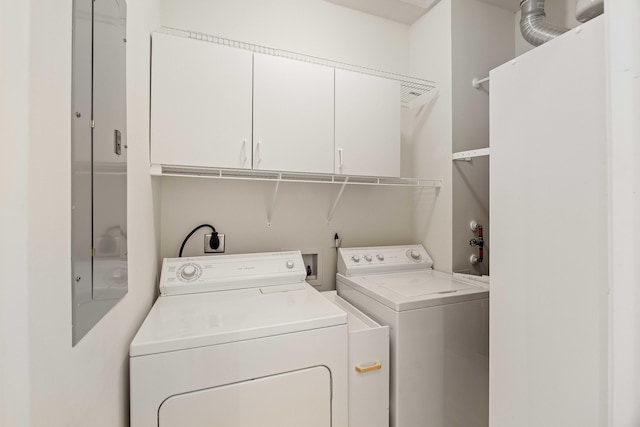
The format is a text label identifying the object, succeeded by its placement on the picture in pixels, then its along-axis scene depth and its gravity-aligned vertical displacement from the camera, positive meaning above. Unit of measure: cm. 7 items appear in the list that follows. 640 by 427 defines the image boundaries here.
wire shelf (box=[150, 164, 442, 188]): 151 +26
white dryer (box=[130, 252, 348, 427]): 97 -62
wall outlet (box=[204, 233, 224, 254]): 180 -23
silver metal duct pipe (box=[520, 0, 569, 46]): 169 +127
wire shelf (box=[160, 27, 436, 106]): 190 +121
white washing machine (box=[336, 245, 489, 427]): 140 -76
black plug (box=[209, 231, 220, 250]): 178 -19
